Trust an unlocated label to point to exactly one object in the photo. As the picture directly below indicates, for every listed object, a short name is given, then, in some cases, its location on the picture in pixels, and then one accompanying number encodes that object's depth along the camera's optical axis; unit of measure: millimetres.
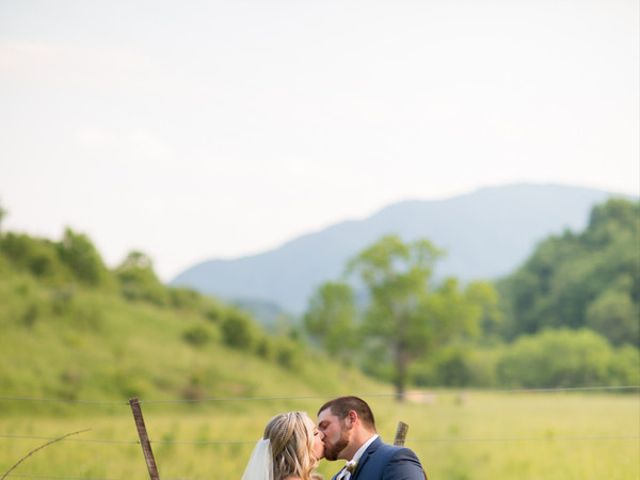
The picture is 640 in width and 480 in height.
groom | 5844
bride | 5820
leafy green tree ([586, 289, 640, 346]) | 85488
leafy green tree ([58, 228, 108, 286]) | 40406
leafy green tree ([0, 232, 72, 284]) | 39219
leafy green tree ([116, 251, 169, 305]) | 44562
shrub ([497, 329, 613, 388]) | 73375
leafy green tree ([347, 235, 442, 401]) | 57219
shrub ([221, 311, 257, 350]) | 42812
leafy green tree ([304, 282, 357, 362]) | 63312
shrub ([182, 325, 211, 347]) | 40656
